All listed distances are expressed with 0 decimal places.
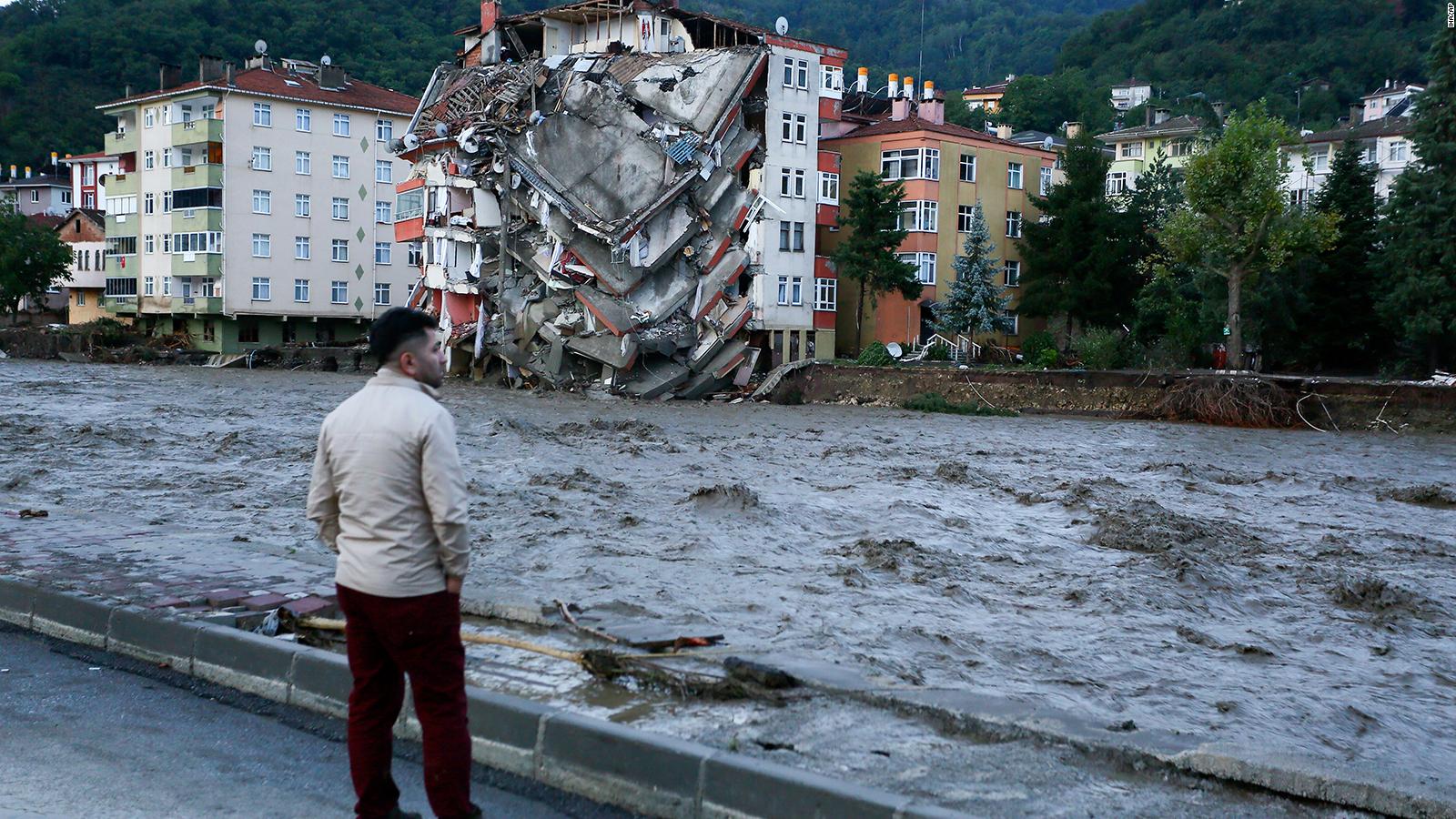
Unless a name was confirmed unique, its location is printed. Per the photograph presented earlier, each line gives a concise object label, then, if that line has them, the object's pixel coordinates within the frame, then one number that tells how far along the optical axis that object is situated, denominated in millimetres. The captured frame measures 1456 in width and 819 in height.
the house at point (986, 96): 152925
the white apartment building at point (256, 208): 76625
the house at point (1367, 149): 89562
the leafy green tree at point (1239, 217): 51406
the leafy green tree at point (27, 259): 84375
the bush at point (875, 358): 52656
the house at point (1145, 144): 98062
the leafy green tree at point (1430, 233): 47469
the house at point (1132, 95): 141375
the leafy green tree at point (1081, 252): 61562
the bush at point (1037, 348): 53375
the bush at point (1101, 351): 50469
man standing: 5195
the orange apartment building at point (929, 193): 62281
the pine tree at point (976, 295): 57688
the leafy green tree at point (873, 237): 56219
